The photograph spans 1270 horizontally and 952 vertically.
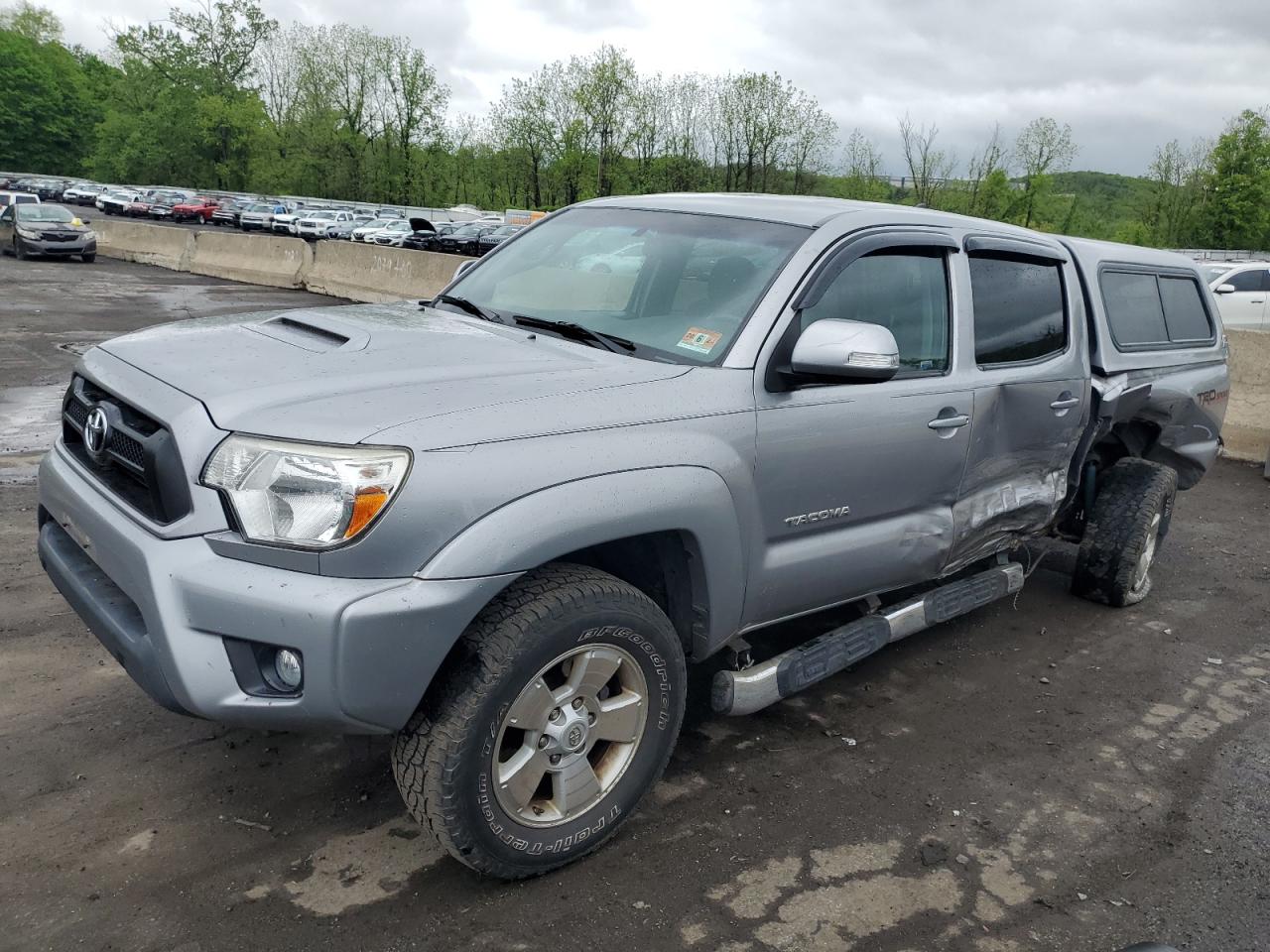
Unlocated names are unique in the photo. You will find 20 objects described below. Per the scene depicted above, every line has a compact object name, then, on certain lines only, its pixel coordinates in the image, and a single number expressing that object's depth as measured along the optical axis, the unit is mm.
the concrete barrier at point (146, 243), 25047
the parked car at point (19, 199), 26225
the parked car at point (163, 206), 56312
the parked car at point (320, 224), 46562
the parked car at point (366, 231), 41750
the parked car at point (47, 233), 24359
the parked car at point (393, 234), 40812
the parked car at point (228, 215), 54375
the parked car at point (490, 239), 39428
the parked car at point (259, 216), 51062
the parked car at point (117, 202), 56750
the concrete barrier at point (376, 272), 17766
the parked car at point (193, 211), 56281
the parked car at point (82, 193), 63844
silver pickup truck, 2434
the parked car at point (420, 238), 40062
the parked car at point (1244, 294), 17688
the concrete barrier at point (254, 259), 21094
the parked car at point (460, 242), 39594
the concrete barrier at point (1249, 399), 9125
